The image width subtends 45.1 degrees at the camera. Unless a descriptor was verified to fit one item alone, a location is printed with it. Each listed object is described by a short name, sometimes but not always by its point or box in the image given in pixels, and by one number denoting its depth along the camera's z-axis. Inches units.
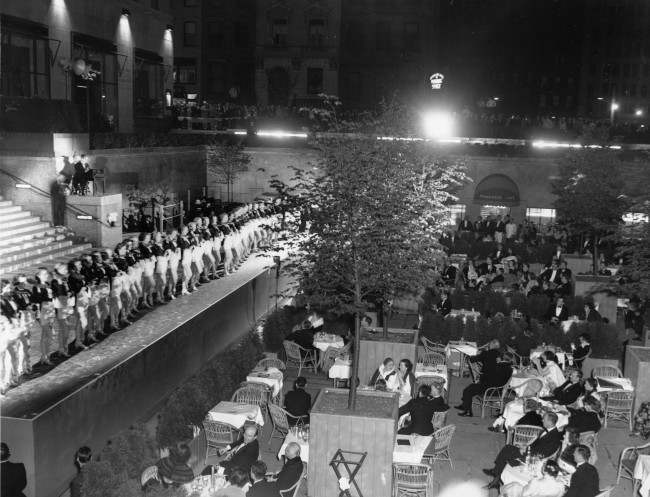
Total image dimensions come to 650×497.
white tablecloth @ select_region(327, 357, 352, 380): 633.0
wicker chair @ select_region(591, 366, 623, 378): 610.6
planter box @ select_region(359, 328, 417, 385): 613.9
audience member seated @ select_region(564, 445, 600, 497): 390.0
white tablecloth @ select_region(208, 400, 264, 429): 507.2
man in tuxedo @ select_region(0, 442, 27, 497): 399.5
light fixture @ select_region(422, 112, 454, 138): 1109.5
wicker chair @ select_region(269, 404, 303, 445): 514.5
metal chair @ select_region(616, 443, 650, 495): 460.1
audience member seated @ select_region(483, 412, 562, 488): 446.6
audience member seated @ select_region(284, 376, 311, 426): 533.0
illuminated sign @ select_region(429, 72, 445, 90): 1368.1
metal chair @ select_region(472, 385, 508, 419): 581.5
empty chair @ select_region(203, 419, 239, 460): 494.6
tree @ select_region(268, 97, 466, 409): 480.7
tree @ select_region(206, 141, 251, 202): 1704.0
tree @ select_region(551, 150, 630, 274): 957.2
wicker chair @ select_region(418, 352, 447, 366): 656.9
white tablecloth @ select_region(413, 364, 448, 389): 597.3
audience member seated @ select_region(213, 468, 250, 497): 380.4
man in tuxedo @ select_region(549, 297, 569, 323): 784.3
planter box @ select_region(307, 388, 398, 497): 435.8
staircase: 829.2
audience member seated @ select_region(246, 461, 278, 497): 395.2
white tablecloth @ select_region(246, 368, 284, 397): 576.7
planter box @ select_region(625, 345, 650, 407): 568.7
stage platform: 446.9
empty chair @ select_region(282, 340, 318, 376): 686.5
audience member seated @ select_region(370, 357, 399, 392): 550.6
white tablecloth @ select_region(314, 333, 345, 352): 702.5
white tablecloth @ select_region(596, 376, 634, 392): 570.2
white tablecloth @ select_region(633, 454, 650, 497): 425.6
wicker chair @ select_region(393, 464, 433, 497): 428.5
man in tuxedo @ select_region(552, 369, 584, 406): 539.8
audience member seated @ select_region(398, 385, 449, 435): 487.5
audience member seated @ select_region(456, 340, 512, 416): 586.2
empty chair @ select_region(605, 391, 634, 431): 564.1
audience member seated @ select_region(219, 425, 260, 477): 427.5
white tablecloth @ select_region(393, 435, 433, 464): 449.1
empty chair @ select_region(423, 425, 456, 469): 469.5
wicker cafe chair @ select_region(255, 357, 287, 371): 624.1
